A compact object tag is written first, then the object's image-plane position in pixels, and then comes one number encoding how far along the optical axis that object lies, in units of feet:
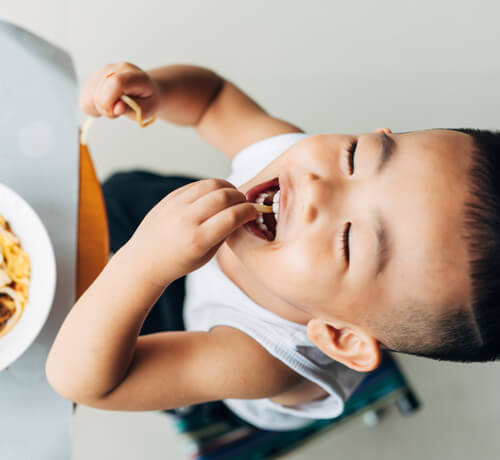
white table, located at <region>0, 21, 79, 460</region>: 2.13
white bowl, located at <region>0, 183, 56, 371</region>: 2.03
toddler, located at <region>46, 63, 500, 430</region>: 1.95
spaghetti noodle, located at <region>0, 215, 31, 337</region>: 2.10
